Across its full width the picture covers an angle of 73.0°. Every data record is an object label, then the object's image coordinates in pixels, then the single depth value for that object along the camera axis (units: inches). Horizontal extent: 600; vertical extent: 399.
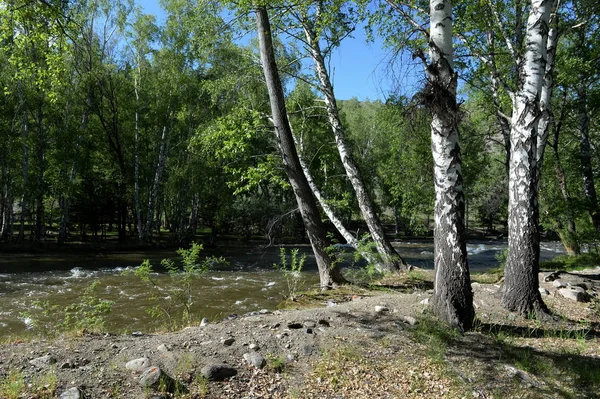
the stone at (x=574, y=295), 305.7
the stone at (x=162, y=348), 173.3
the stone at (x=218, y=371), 156.3
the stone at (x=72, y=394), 131.9
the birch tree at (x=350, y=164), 456.8
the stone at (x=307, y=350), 182.1
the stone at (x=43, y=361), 152.2
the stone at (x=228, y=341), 183.8
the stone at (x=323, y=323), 212.6
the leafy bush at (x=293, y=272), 334.0
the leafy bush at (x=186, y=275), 248.5
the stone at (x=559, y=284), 331.4
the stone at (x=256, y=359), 169.7
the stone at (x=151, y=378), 144.3
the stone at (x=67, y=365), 152.2
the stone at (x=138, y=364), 155.2
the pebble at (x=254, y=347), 181.3
